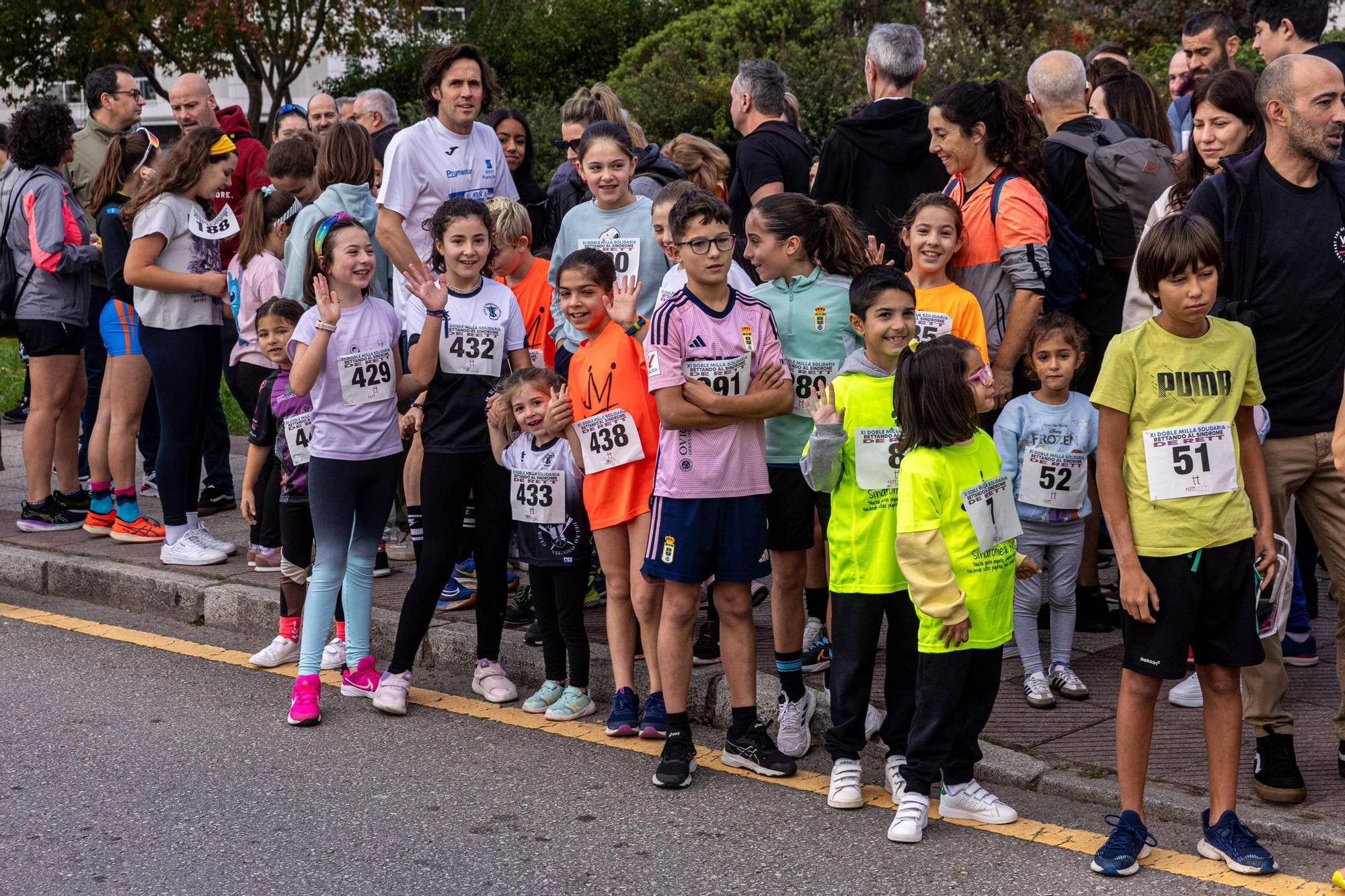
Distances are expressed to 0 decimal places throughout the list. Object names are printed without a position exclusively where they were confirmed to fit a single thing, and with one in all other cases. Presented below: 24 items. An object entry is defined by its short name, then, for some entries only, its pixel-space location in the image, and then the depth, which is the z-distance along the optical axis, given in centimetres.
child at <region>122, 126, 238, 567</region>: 1510
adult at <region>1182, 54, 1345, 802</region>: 905
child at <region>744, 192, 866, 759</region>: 1050
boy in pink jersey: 984
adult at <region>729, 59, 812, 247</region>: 1333
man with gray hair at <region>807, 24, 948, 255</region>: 1266
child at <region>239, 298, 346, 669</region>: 1233
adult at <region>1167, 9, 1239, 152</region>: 1652
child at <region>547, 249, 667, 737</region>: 1048
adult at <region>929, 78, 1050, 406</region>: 1113
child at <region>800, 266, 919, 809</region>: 934
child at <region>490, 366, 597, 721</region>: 1106
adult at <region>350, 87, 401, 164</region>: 1858
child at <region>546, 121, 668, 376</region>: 1209
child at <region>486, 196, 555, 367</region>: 1259
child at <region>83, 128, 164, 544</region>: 1591
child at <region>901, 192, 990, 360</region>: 1067
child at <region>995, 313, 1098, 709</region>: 1113
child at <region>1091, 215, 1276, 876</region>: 833
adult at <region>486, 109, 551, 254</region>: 1591
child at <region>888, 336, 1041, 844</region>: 866
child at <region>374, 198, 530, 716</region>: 1154
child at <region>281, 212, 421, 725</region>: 1153
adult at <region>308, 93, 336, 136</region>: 2153
